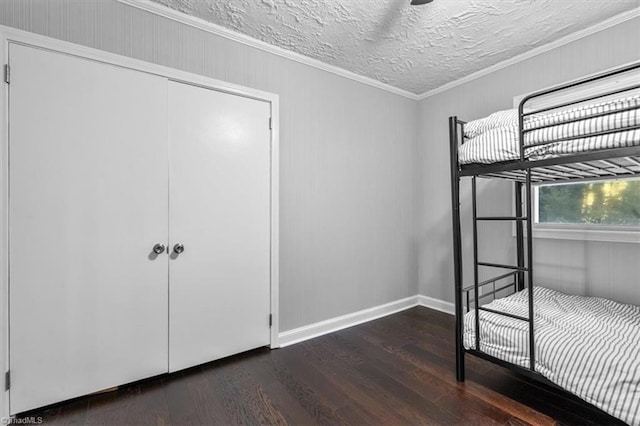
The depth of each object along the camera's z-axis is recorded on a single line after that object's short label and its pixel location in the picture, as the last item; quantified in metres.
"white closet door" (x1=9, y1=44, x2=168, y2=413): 1.65
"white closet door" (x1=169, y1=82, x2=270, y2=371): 2.08
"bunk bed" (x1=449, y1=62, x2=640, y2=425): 1.36
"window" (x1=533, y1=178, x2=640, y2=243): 2.20
